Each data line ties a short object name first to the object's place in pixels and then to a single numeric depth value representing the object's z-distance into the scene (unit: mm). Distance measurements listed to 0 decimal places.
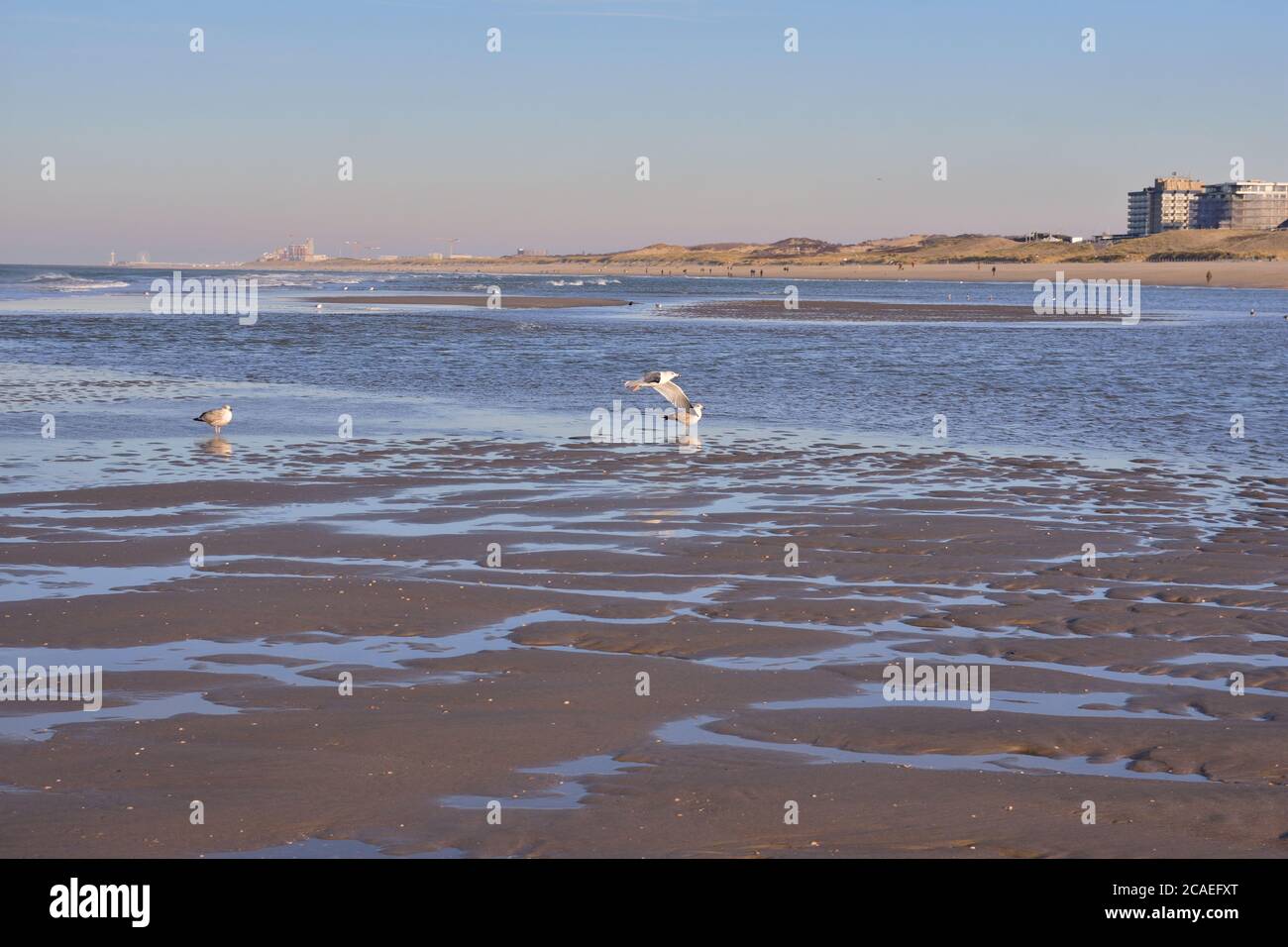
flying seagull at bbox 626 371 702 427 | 18703
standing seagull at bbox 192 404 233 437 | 17906
